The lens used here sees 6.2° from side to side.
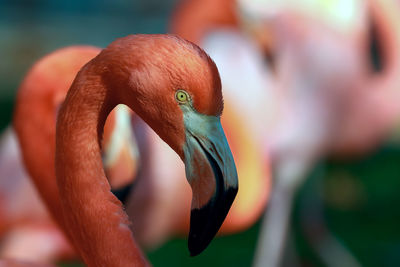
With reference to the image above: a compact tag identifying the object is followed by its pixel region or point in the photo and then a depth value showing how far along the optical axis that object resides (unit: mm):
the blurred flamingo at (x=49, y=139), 3203
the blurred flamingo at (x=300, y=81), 5107
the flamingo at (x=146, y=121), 2990
